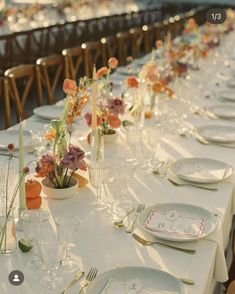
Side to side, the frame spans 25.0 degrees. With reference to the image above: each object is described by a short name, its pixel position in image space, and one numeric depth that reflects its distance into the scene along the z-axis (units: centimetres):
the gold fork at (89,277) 138
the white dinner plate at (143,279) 138
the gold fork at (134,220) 169
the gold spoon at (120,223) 171
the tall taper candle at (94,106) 214
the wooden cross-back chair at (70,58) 407
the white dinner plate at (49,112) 285
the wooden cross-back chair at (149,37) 655
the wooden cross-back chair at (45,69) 371
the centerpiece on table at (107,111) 239
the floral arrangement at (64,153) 185
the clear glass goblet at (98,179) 183
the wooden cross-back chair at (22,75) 328
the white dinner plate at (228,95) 347
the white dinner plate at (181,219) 163
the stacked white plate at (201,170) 208
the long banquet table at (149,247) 147
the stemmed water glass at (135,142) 228
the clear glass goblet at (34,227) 143
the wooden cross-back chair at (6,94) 312
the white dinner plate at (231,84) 386
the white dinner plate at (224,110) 305
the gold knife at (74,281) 137
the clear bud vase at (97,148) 212
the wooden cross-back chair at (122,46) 565
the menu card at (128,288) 137
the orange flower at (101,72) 232
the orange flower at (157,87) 274
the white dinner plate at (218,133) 258
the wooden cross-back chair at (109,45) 519
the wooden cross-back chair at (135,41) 599
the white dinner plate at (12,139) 237
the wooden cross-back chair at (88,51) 454
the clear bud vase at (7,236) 153
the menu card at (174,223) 167
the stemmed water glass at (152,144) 223
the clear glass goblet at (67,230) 138
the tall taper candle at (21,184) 169
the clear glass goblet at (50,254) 137
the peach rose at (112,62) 243
